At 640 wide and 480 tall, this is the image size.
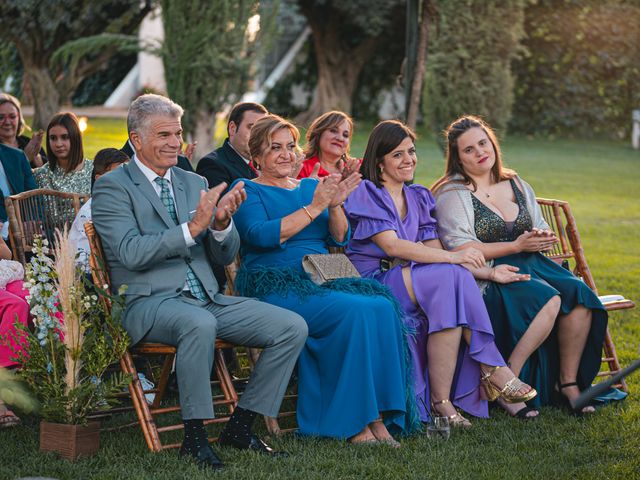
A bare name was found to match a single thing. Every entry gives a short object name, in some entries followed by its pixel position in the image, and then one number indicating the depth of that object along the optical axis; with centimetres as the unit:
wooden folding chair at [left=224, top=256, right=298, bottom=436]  859
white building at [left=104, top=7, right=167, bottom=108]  4782
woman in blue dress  842
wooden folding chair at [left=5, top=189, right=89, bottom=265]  1003
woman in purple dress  909
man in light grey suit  779
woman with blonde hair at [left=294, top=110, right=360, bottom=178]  1104
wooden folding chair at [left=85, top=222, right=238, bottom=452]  795
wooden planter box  778
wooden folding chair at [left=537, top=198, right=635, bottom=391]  1042
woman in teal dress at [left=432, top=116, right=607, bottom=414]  953
